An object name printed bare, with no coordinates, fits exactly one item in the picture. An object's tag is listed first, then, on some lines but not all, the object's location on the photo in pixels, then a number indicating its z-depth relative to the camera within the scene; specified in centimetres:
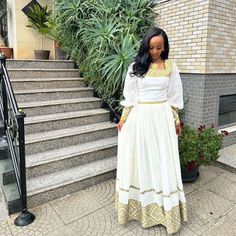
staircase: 262
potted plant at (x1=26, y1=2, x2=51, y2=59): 564
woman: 201
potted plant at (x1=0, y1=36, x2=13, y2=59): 588
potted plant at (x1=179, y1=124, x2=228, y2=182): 277
